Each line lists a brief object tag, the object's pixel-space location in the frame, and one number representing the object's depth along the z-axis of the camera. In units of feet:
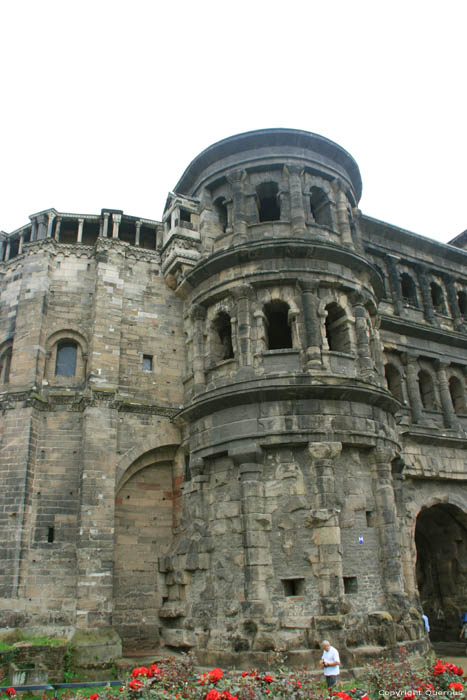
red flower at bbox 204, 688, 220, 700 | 23.29
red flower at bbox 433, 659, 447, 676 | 27.45
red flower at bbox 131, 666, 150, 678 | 27.53
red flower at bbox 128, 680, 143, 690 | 26.04
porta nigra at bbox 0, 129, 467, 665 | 48.26
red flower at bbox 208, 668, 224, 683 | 26.20
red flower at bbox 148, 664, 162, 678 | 27.94
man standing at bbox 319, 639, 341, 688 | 35.96
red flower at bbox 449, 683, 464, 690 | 25.18
